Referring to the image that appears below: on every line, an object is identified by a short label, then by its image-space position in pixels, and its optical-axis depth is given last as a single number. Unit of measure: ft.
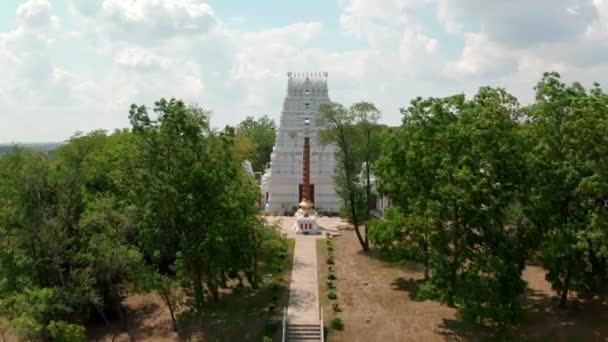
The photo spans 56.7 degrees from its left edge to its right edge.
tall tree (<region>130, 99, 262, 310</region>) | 92.35
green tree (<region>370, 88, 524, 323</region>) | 82.23
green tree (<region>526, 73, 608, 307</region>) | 80.28
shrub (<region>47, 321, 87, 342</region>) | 86.02
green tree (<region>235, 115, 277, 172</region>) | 293.84
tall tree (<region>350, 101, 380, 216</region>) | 131.75
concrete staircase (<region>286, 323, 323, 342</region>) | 89.40
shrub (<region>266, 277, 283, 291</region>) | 110.42
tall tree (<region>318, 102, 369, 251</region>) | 134.00
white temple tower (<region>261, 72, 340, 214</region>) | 203.82
